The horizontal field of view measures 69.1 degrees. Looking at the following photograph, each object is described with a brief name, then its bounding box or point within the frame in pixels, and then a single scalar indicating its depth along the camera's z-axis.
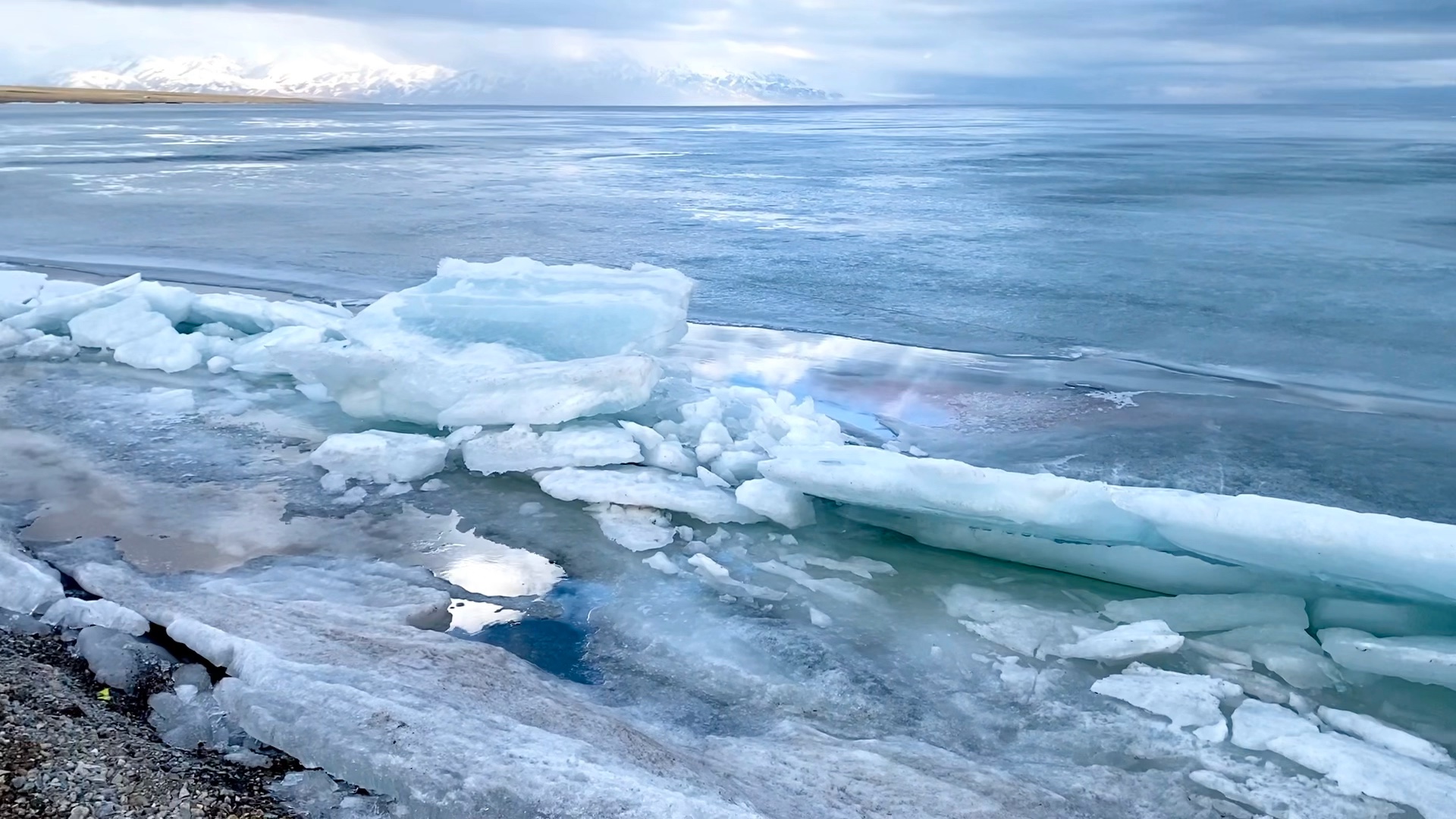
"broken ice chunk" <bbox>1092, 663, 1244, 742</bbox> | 3.07
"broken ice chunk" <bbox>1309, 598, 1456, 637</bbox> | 3.49
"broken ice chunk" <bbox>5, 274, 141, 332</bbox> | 6.91
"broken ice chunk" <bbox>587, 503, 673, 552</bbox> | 4.20
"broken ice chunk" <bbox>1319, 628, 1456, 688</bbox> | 3.14
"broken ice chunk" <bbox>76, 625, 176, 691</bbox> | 2.85
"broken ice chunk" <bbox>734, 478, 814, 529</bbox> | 4.30
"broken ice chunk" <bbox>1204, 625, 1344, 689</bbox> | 3.30
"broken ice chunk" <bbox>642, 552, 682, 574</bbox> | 3.95
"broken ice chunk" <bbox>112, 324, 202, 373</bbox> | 6.40
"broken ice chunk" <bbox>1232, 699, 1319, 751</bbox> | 2.95
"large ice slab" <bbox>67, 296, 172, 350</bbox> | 6.66
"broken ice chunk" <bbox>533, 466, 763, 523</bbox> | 4.37
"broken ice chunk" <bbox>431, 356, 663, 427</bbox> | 4.99
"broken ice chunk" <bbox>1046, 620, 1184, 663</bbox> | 3.37
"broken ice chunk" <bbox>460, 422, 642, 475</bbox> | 4.77
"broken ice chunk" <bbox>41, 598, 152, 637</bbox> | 3.14
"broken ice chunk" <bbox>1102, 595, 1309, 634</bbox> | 3.58
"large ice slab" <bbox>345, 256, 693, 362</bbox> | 5.78
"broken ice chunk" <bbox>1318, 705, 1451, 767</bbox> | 2.91
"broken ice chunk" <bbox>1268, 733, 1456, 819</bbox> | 2.72
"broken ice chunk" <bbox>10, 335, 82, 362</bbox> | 6.58
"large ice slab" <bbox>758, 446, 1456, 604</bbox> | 3.33
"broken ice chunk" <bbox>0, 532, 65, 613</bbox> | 3.24
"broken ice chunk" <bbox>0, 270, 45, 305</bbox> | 7.42
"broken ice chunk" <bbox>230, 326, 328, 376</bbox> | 6.11
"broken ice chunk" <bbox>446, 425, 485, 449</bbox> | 5.03
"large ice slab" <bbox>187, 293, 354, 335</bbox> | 6.80
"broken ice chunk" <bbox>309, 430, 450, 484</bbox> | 4.79
